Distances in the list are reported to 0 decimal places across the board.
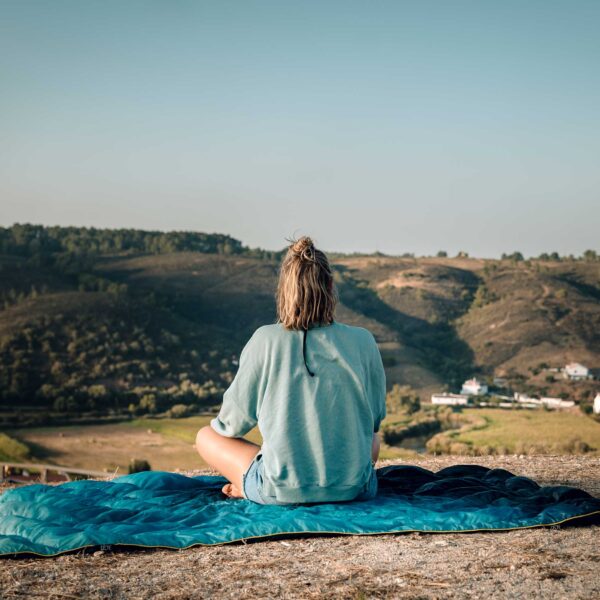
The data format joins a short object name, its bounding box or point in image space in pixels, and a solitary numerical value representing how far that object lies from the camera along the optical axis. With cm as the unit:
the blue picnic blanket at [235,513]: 376
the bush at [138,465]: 2127
